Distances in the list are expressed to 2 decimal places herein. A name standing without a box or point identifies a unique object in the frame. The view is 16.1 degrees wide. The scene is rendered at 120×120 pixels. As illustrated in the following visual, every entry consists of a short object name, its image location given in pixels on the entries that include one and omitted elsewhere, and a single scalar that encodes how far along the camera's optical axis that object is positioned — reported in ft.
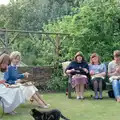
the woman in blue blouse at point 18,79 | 28.48
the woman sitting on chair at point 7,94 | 25.71
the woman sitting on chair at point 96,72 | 33.53
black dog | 20.99
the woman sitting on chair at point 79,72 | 33.30
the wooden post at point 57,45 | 39.85
